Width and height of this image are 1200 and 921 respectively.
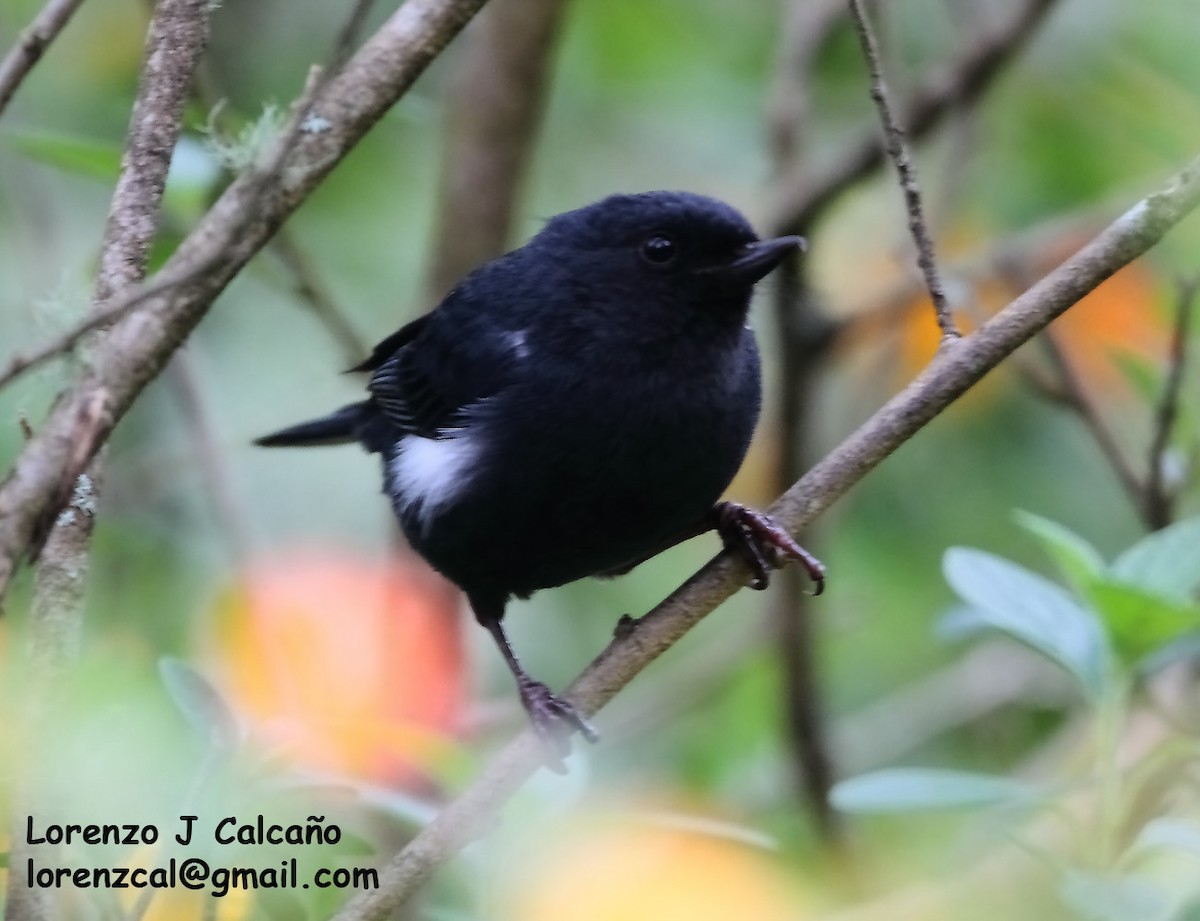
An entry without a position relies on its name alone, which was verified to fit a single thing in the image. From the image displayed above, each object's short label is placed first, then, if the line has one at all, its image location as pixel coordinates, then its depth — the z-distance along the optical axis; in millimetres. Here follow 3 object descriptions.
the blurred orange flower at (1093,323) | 7430
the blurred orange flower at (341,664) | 5137
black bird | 5160
